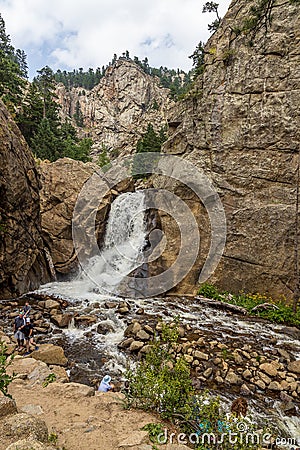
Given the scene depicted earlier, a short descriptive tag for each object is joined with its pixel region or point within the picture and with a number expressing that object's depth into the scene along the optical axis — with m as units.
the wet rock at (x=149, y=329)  11.50
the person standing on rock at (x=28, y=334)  10.02
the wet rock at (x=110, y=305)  14.51
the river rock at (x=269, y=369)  9.20
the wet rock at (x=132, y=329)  11.53
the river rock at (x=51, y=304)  14.00
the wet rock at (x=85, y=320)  12.65
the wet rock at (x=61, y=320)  12.32
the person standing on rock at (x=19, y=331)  10.21
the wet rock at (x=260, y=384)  8.59
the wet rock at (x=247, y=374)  9.00
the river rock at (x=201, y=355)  9.92
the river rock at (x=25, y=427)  3.64
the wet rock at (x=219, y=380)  8.74
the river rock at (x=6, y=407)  4.12
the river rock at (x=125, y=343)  10.65
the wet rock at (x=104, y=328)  11.90
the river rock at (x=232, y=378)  8.77
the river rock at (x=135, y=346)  10.32
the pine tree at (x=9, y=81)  30.53
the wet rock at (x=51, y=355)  9.28
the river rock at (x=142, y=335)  11.05
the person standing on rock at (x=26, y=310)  11.77
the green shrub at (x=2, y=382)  4.66
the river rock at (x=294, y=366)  9.42
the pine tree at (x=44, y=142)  31.86
